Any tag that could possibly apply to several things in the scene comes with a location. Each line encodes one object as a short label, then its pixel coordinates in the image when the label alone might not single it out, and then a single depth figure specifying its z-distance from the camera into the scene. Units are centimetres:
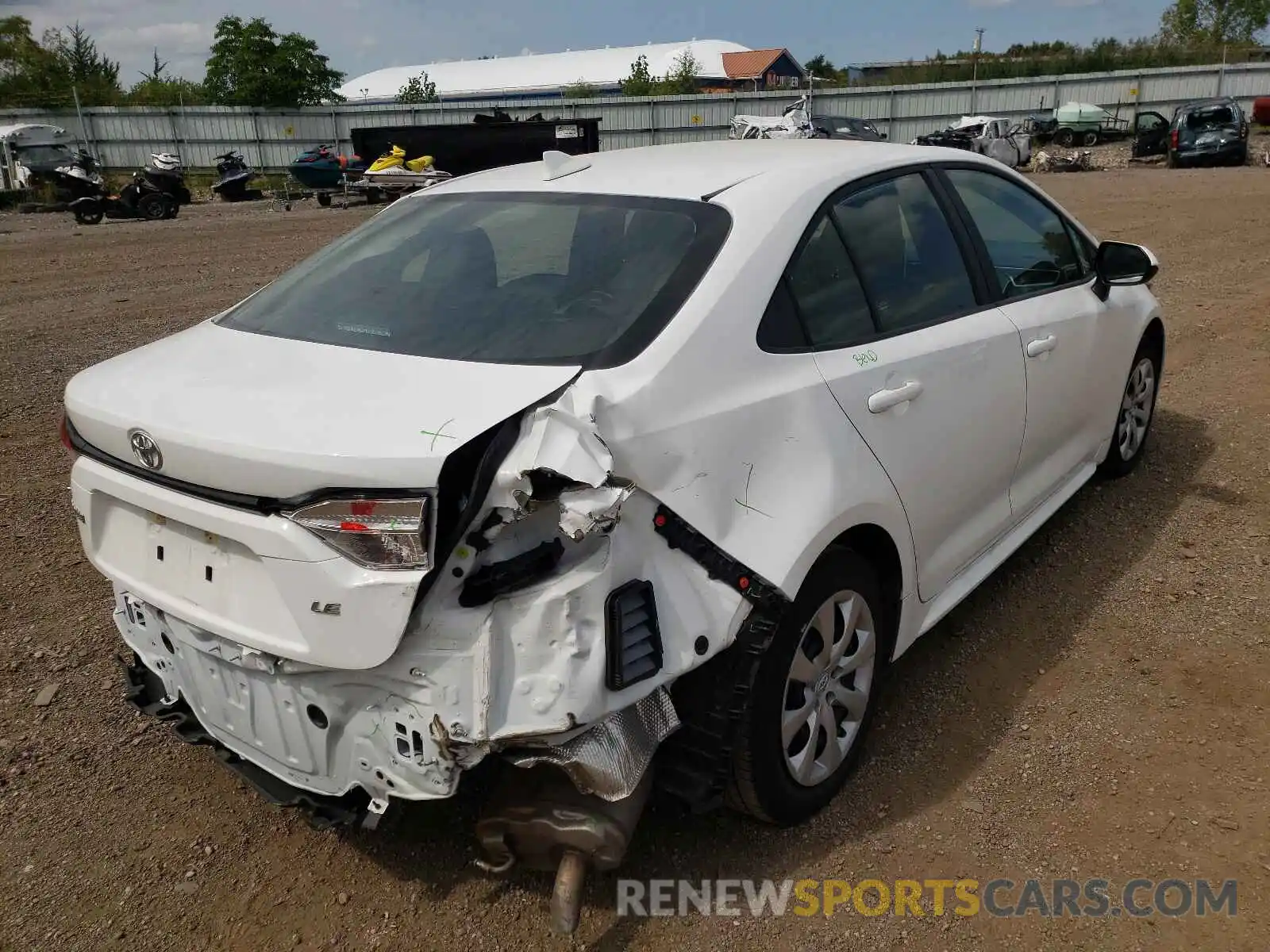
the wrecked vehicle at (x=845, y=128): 2458
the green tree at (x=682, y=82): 5316
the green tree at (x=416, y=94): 4922
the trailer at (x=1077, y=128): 3069
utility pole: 3384
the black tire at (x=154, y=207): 1961
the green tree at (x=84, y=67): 4362
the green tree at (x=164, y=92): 4194
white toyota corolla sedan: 199
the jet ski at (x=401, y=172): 2117
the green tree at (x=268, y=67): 3643
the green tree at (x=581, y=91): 5931
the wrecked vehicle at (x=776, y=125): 2189
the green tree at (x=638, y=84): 5400
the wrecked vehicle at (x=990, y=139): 2609
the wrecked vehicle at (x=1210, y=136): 2473
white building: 6862
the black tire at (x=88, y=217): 1886
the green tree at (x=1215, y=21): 5516
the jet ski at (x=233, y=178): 2375
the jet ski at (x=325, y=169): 2334
